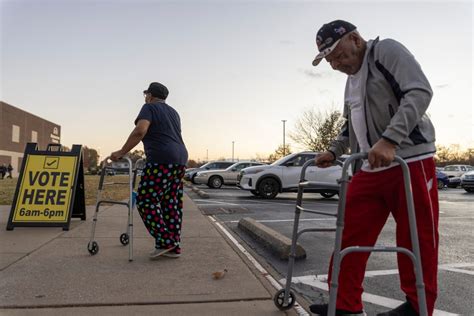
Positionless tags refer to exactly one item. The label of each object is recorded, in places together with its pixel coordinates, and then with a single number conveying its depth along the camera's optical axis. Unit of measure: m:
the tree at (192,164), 111.69
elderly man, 2.19
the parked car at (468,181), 21.41
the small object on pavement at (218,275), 3.76
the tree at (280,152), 60.81
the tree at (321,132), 43.67
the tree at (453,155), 74.12
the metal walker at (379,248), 2.11
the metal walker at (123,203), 4.45
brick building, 53.91
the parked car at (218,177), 21.92
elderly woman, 4.46
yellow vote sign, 6.31
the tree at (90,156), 103.81
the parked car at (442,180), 26.66
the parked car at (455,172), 28.61
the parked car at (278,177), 13.75
